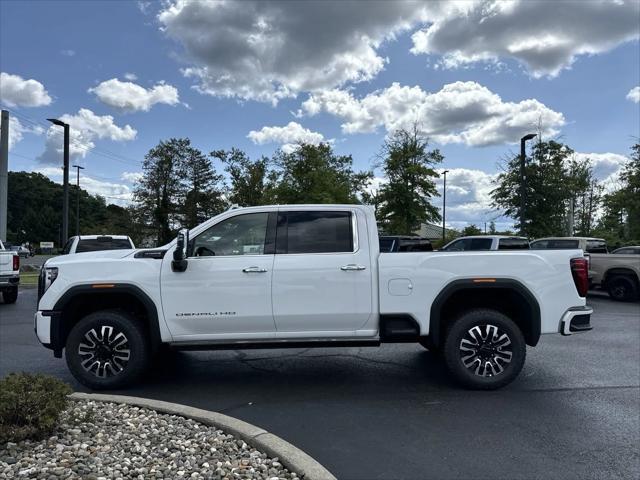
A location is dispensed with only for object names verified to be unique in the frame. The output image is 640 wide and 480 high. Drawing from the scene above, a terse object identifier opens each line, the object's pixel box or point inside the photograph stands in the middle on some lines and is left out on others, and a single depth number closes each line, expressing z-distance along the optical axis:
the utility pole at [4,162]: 20.34
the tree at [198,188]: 62.97
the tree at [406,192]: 25.19
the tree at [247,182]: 53.03
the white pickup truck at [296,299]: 5.24
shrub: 3.39
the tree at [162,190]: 60.22
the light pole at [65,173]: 21.03
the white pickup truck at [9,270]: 12.91
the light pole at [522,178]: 20.78
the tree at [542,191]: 23.34
